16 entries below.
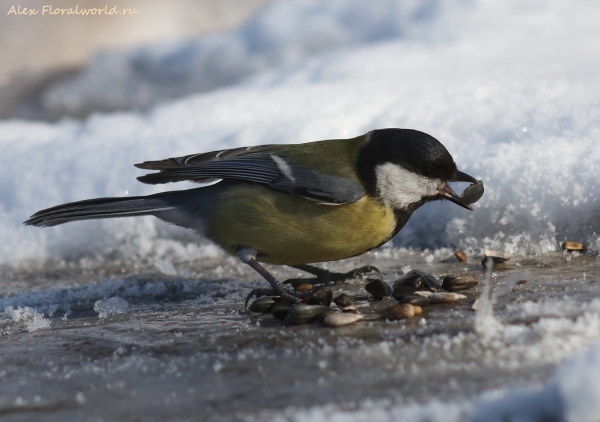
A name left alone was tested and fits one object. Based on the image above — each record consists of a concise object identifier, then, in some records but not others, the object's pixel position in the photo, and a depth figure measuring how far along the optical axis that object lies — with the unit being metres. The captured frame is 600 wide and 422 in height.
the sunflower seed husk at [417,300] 5.58
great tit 6.55
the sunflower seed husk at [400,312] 5.20
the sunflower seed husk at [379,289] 6.16
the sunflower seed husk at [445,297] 5.69
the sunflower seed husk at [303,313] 5.44
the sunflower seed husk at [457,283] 6.19
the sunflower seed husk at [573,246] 7.19
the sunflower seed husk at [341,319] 5.20
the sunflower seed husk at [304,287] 7.06
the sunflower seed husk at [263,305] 6.07
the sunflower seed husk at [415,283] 6.09
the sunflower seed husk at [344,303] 5.65
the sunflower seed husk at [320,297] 5.87
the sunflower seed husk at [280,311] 5.69
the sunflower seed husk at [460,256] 7.65
